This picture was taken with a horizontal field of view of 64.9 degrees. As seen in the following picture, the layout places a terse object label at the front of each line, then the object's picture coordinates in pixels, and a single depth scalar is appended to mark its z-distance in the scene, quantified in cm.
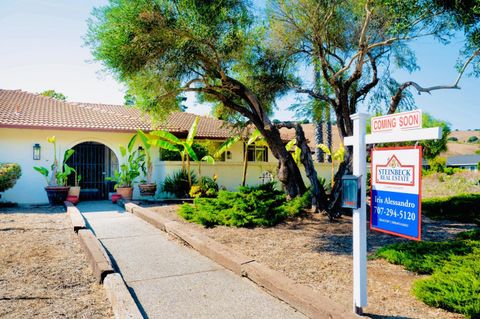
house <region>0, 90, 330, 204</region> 1523
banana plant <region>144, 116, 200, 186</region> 1587
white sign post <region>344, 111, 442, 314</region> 388
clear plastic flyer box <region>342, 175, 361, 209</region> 407
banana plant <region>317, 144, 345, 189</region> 1731
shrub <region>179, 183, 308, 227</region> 948
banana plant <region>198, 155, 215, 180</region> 1697
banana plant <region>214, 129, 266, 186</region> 1541
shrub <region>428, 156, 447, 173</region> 3102
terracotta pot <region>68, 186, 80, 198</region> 1518
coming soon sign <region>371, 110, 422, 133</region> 372
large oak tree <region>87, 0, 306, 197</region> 941
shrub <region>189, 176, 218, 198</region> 1572
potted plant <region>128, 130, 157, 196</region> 1619
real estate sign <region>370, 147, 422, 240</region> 370
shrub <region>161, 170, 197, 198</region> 1664
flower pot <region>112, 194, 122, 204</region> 1608
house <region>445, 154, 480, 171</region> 6460
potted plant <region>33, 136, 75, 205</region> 1465
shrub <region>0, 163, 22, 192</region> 1353
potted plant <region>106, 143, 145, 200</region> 1593
